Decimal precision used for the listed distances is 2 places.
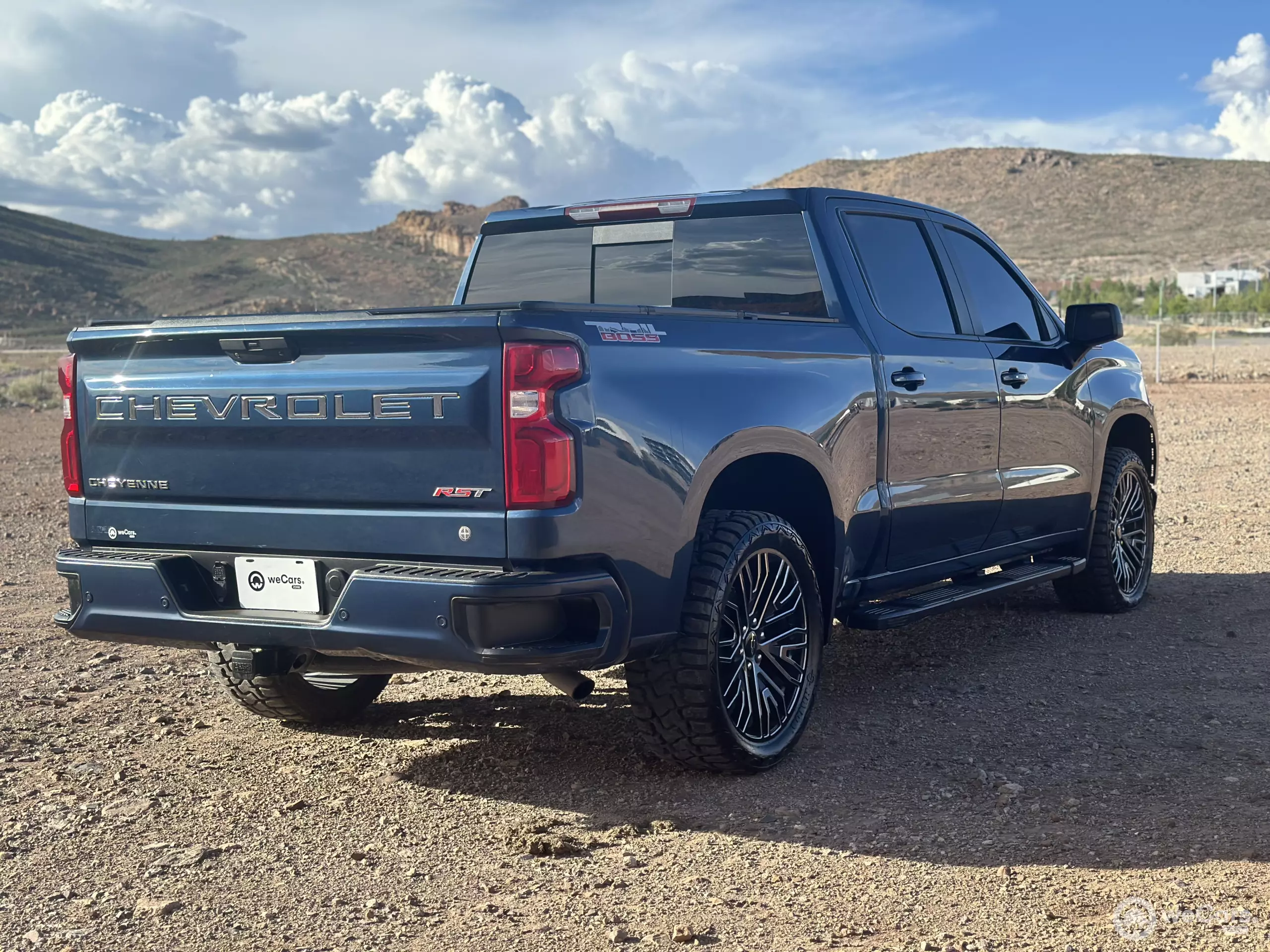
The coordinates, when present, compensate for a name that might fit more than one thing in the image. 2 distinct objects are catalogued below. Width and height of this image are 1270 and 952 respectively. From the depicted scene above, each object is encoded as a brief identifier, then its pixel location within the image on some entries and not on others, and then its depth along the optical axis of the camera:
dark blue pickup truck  3.66
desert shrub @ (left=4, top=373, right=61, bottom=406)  25.30
